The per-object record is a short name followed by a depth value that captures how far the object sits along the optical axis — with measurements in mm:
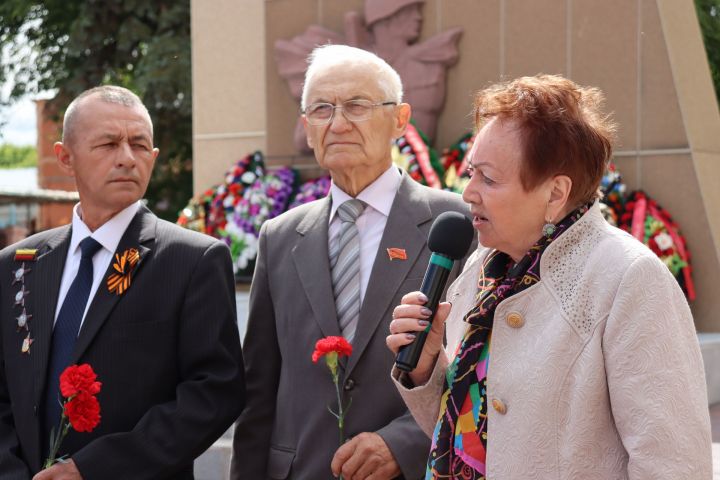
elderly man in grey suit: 3068
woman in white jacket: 2051
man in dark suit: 3062
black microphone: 2348
